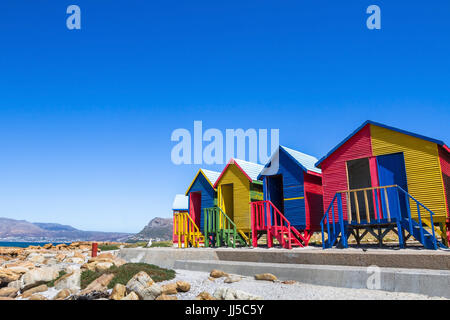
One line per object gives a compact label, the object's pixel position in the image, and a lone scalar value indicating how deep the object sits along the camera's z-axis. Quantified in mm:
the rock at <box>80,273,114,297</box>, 8432
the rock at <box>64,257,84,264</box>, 16406
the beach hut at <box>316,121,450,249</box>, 11875
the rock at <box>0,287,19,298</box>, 9280
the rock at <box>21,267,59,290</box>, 9969
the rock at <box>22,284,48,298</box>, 9188
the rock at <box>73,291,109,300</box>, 7595
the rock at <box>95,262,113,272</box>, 11250
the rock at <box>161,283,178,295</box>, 7953
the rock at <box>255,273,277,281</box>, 9172
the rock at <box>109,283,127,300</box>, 7557
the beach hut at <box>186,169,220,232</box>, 20188
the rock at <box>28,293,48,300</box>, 8324
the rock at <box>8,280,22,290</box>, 10112
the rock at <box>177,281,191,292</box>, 8299
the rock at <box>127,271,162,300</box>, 7586
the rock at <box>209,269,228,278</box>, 10078
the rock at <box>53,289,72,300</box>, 8328
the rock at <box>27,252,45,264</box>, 18234
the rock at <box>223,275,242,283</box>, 9184
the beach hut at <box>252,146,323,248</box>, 15844
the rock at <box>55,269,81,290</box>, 9398
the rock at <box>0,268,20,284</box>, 11023
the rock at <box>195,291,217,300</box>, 7168
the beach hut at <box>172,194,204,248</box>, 16344
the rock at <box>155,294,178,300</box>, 6972
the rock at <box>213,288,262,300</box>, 6812
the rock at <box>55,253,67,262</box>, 19191
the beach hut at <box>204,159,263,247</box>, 17984
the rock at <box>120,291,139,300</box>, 7180
